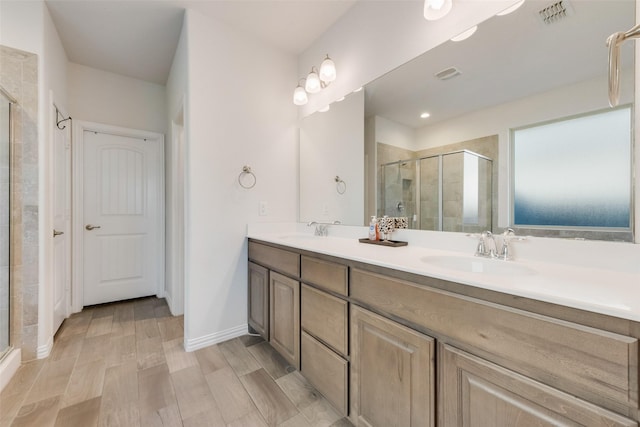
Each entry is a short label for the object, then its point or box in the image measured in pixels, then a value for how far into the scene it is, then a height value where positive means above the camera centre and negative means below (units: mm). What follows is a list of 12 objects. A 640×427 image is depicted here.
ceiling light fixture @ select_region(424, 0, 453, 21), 1350 +1055
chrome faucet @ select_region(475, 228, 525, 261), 1151 -150
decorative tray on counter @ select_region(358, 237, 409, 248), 1548 -184
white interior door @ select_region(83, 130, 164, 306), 2818 -54
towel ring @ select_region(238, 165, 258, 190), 2201 +295
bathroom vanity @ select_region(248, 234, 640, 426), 598 -415
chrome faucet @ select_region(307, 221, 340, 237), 2193 -134
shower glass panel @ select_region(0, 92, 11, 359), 1718 -8
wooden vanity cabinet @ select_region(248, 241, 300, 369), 1603 -585
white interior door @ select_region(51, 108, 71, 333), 2172 -95
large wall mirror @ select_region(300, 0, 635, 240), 1004 +501
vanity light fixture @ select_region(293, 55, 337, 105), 2041 +1073
